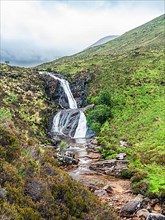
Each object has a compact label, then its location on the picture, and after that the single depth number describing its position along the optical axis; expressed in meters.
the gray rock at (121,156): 31.91
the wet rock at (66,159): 32.28
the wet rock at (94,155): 34.99
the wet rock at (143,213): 18.45
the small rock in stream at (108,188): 23.52
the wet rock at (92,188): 23.81
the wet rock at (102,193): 22.48
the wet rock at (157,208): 19.40
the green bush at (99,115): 48.78
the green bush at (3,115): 16.85
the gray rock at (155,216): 16.97
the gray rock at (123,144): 36.72
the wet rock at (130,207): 19.20
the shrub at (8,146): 12.67
